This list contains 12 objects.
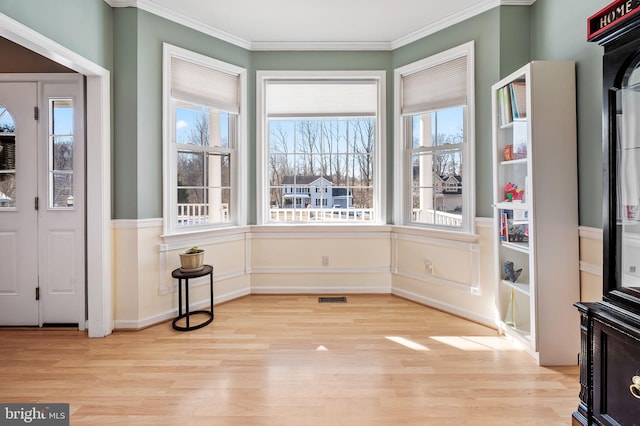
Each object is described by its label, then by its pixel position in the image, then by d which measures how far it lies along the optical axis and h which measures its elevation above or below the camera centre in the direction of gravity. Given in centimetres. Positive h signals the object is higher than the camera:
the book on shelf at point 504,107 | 262 +83
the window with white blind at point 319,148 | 383 +74
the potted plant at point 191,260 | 303 -44
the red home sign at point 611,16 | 140 +87
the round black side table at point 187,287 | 294 -68
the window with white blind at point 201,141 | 321 +76
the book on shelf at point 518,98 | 252 +85
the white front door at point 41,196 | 292 +15
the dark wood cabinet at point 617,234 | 143 -12
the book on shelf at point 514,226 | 257 -14
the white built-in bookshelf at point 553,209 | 232 +0
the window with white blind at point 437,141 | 320 +73
